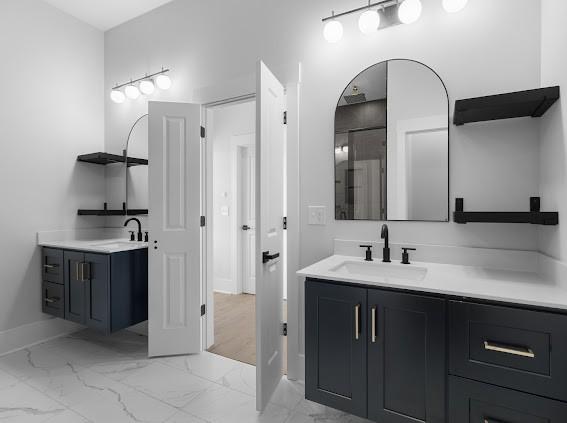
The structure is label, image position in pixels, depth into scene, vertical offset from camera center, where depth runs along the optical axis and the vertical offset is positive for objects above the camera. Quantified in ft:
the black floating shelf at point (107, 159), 9.74 +1.66
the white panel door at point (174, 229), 8.03 -0.57
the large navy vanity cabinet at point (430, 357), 3.61 -2.09
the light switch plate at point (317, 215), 6.93 -0.17
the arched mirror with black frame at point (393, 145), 5.83 +1.31
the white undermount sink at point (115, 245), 8.50 -1.10
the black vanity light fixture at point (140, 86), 9.11 +3.94
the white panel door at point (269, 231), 5.68 -0.49
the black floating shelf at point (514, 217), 4.39 -0.14
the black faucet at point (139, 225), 9.31 -0.55
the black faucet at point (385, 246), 5.98 -0.78
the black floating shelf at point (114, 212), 9.92 -0.13
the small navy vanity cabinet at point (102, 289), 7.86 -2.27
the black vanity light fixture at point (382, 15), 5.60 +3.81
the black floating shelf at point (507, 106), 4.39 +1.61
